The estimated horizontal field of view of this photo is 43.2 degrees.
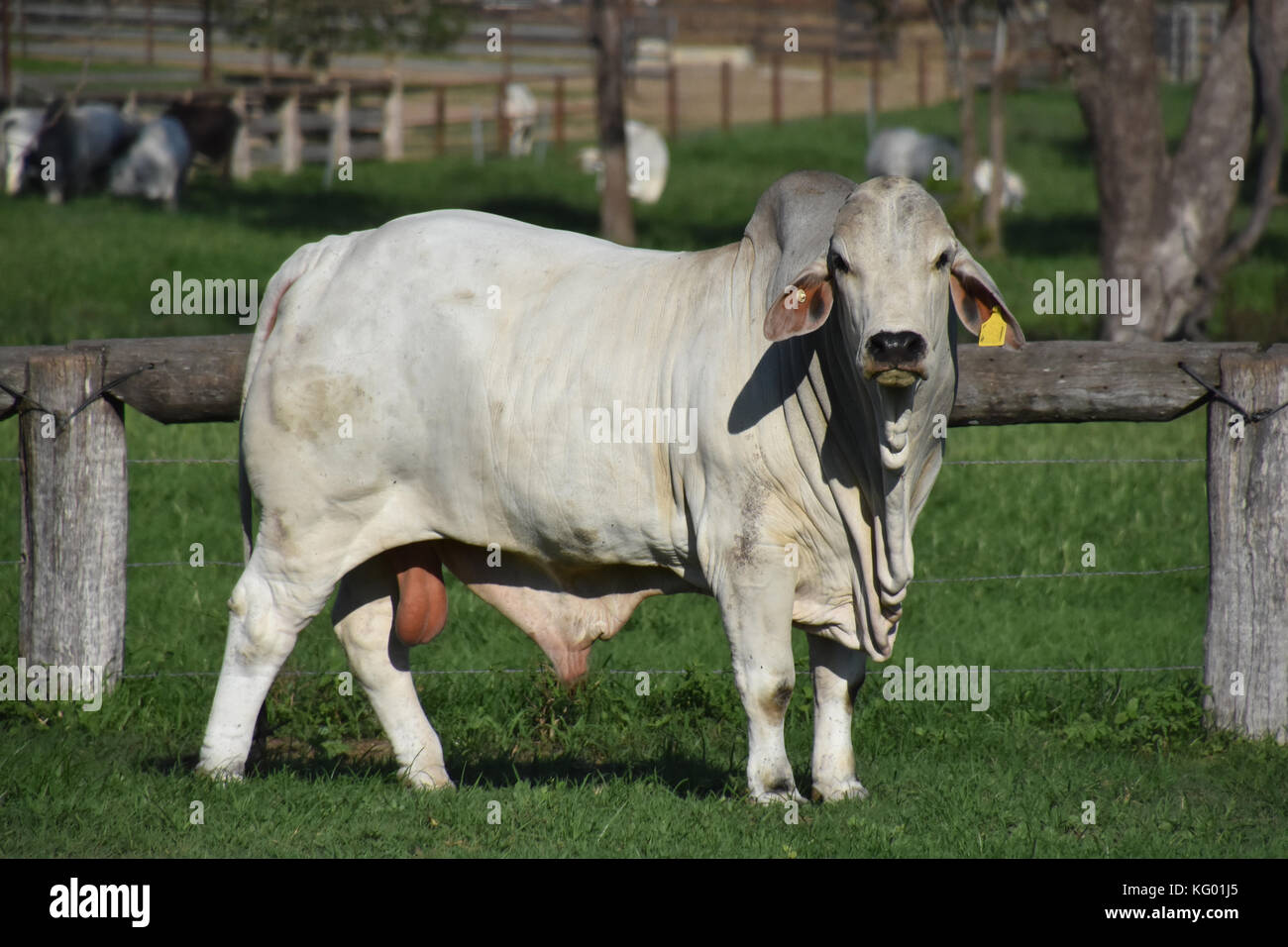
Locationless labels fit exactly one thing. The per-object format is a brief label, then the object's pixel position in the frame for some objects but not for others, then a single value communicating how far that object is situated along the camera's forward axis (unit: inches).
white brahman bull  188.2
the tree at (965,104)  774.5
